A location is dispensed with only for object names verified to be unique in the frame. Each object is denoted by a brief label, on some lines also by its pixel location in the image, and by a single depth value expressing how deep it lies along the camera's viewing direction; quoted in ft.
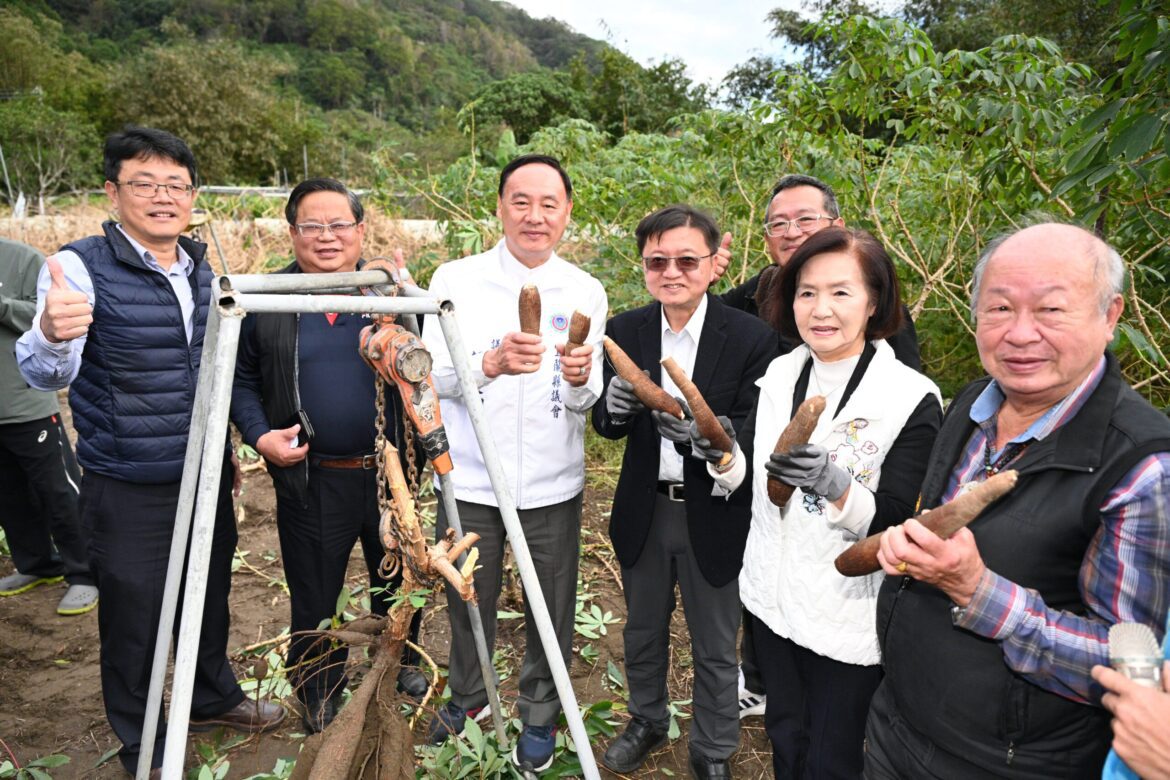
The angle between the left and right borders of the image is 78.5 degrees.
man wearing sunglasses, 7.57
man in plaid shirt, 4.05
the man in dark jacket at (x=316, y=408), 8.35
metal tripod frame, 5.05
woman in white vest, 5.84
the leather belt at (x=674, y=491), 7.86
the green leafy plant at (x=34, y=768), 8.28
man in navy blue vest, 7.68
